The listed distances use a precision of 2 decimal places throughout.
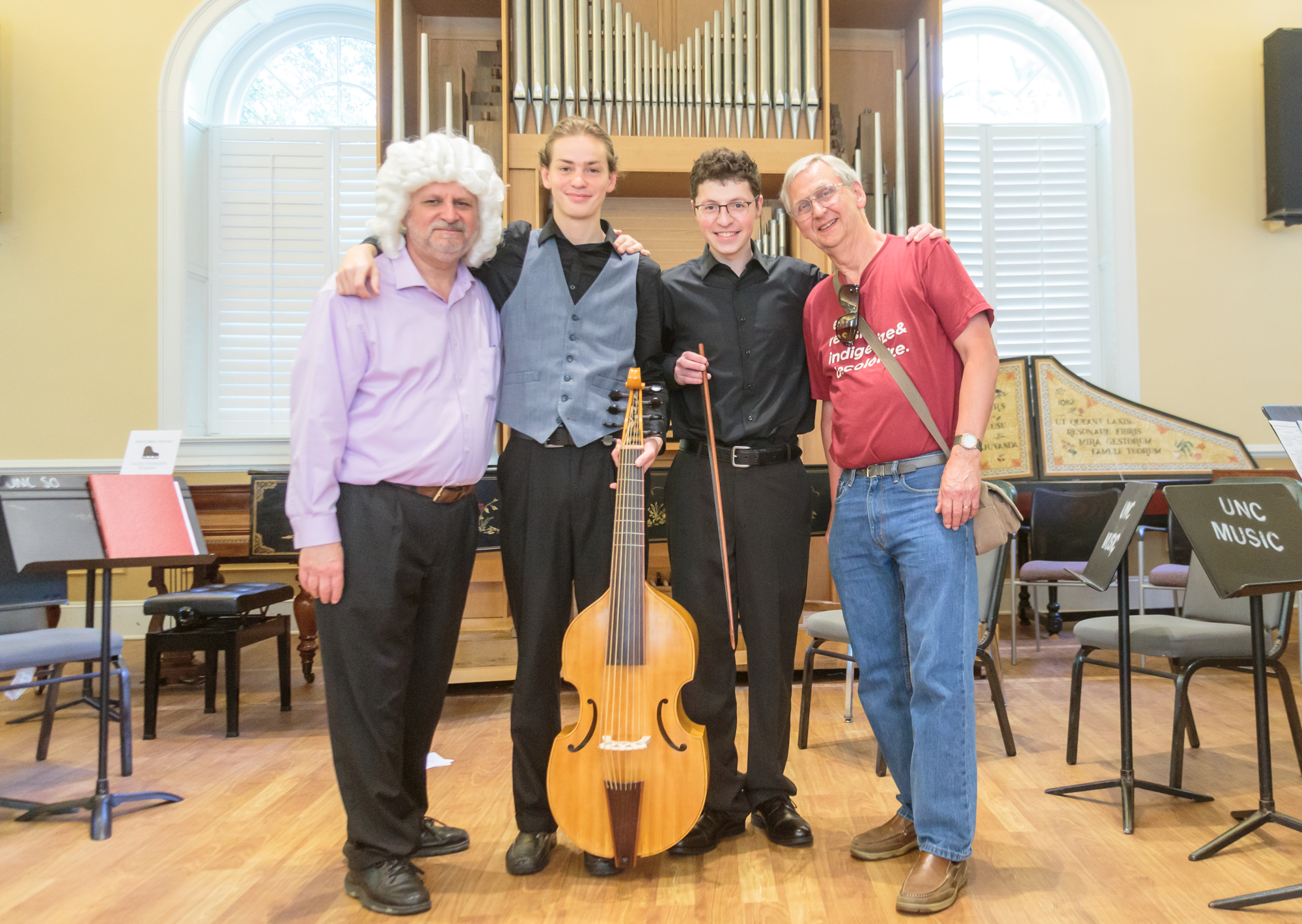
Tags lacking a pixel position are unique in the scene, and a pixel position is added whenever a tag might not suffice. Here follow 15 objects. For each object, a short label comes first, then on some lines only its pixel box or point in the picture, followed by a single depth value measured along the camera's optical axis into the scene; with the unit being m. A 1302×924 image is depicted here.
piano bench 3.32
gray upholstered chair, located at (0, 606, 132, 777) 2.59
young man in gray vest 2.03
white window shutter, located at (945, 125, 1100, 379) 5.60
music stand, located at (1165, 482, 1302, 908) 2.00
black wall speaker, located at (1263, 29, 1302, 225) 5.06
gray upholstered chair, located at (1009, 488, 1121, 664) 4.42
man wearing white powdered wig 1.86
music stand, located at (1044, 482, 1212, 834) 2.30
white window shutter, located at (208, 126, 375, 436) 5.41
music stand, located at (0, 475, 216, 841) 2.34
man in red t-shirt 1.86
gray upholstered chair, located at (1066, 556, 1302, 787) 2.48
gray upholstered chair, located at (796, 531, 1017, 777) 2.90
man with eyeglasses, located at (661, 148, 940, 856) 2.14
